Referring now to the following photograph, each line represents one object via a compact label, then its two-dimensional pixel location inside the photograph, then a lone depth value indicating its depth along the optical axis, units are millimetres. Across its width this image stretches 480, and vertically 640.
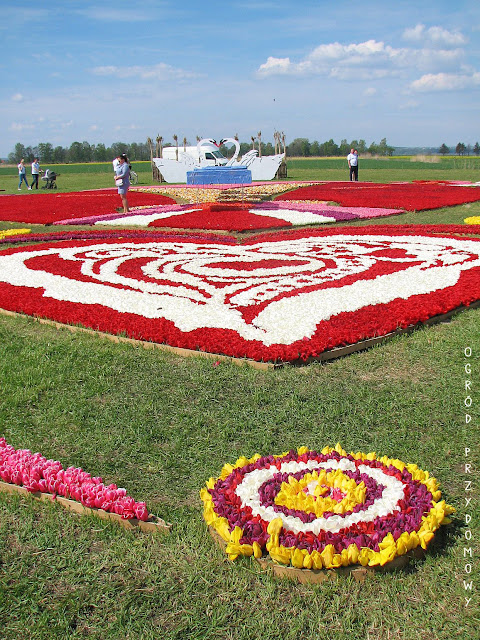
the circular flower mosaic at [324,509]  2629
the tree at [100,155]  94812
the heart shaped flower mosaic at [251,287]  5582
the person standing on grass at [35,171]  34594
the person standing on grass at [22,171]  33594
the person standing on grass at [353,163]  30031
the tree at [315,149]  94488
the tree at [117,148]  90125
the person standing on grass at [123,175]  15598
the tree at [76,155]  94812
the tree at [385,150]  83812
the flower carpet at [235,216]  13688
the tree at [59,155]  95125
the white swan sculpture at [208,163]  37000
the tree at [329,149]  92938
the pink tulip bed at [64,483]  3062
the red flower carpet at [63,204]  17166
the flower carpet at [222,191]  19266
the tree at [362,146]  91888
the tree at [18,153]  104875
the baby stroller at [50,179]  33625
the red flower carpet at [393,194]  17450
